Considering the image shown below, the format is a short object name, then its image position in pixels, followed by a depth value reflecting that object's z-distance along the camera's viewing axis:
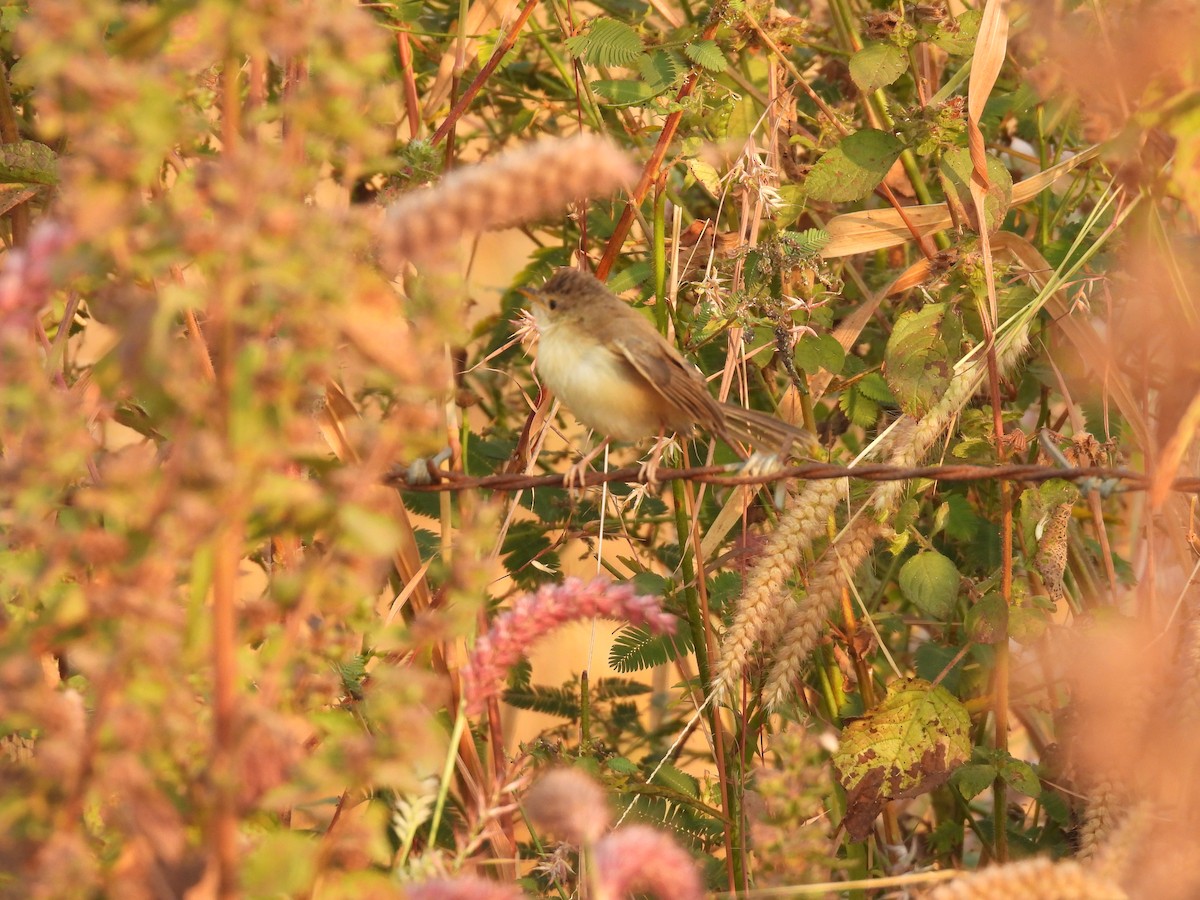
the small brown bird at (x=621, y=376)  6.46
